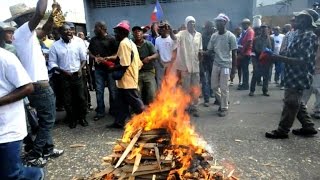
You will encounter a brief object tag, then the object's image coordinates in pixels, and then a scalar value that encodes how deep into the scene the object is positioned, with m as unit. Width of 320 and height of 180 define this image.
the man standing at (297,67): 3.98
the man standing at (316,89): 4.95
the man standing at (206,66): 6.18
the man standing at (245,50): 7.55
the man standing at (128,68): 4.41
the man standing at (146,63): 5.10
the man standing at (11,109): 2.20
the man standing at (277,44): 8.57
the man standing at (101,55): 5.32
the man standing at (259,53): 7.00
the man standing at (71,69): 4.86
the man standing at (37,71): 3.12
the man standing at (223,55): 5.38
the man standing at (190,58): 5.41
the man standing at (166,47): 5.85
